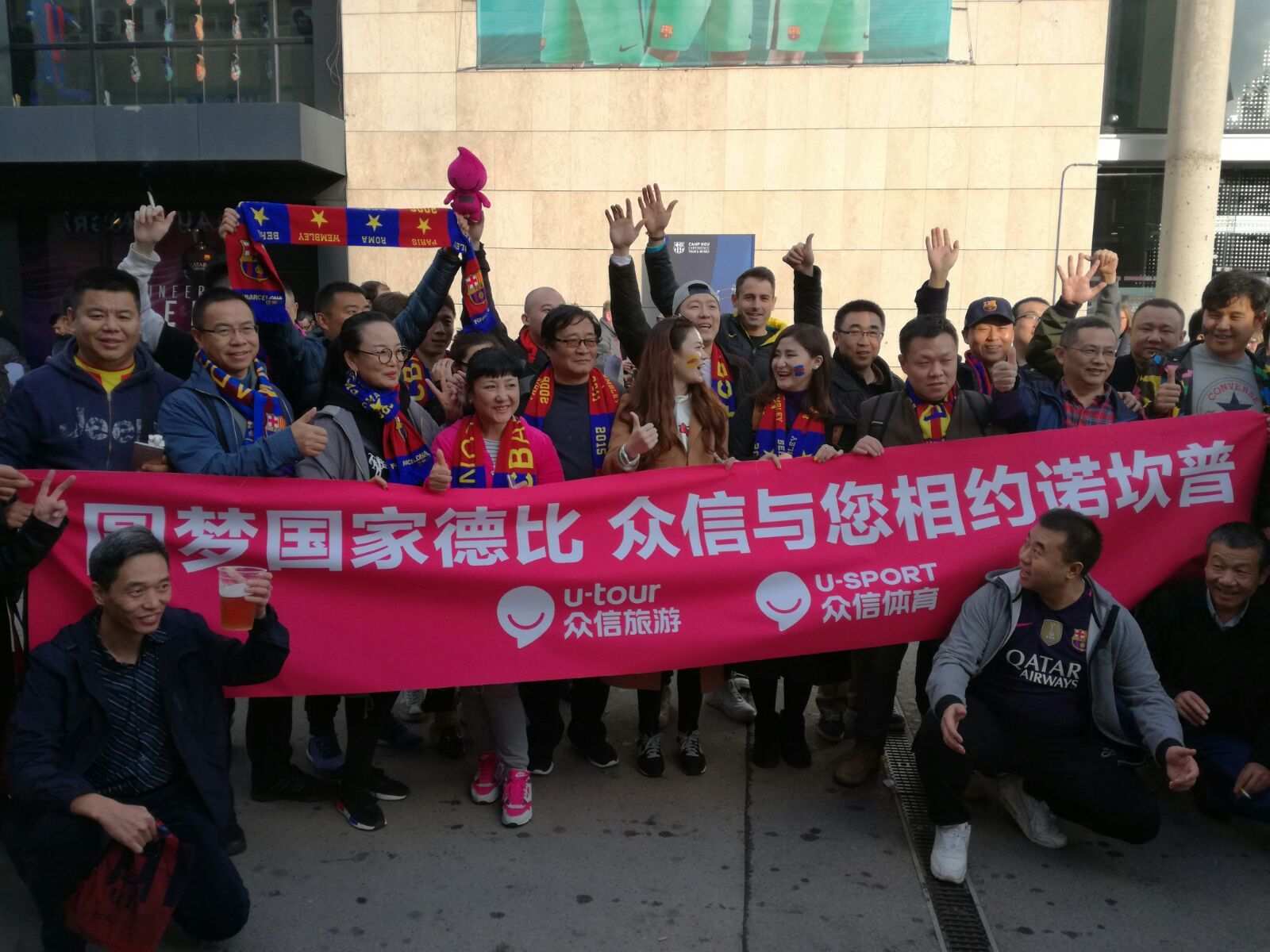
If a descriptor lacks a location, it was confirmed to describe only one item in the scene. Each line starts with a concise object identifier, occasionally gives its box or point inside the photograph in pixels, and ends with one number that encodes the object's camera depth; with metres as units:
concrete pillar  11.01
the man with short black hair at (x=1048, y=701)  3.66
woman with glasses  4.01
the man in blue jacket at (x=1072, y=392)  4.32
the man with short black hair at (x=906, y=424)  4.28
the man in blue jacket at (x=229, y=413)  3.72
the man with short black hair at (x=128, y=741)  3.03
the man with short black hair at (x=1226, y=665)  3.88
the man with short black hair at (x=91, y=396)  3.75
